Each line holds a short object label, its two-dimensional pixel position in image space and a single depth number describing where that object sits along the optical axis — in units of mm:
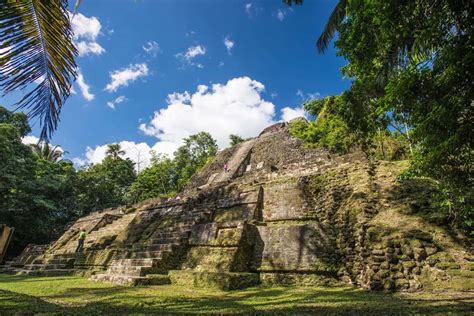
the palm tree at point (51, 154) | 31141
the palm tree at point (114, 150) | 33344
